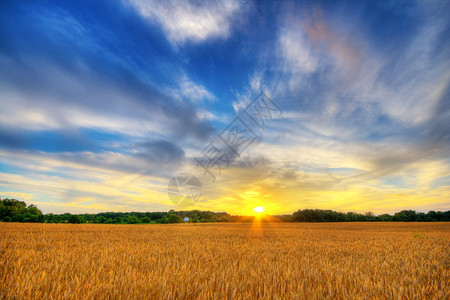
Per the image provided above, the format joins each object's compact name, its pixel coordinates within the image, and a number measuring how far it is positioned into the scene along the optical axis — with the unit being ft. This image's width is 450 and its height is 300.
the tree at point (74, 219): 180.45
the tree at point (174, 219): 240.12
